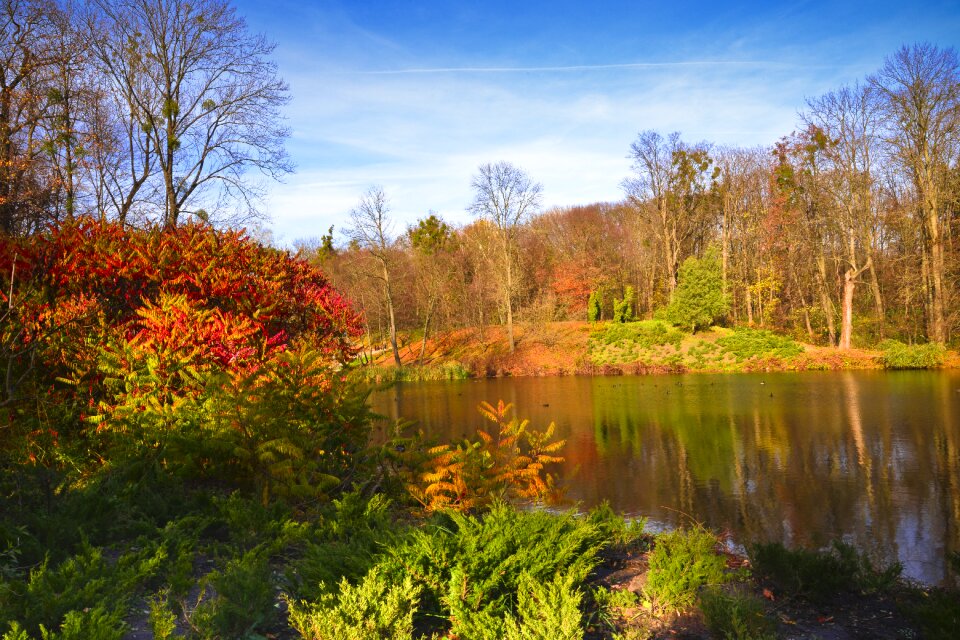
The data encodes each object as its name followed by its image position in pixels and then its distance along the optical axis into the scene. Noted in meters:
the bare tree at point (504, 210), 32.31
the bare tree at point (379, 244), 31.16
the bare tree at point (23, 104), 12.95
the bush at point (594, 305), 36.34
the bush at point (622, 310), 33.91
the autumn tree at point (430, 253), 36.75
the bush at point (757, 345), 26.11
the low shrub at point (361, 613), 2.80
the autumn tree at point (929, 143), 24.78
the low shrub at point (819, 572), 3.99
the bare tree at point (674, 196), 35.97
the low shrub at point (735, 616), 3.14
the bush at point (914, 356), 22.61
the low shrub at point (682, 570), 3.71
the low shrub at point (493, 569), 3.11
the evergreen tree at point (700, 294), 29.61
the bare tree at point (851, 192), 26.97
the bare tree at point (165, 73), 15.62
